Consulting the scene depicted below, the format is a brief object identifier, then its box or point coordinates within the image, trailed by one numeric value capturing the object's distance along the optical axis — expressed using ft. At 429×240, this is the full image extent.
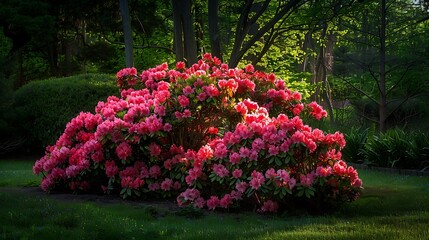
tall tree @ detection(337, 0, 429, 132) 53.62
